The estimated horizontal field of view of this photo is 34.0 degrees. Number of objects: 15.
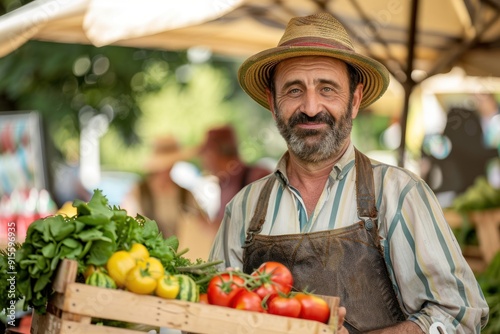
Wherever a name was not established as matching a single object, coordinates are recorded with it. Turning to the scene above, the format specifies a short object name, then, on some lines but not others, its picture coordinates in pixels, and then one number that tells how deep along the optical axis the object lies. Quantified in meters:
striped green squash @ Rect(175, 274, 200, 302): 2.60
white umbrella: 4.75
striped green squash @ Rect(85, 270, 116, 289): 2.58
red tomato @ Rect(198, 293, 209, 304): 2.76
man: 3.12
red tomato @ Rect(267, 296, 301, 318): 2.58
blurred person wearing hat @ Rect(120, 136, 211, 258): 8.45
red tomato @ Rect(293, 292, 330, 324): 2.60
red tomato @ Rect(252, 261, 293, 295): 2.73
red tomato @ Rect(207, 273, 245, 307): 2.67
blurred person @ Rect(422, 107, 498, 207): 8.50
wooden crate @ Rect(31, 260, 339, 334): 2.52
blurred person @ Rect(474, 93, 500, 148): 8.81
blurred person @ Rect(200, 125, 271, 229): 8.16
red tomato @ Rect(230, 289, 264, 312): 2.58
